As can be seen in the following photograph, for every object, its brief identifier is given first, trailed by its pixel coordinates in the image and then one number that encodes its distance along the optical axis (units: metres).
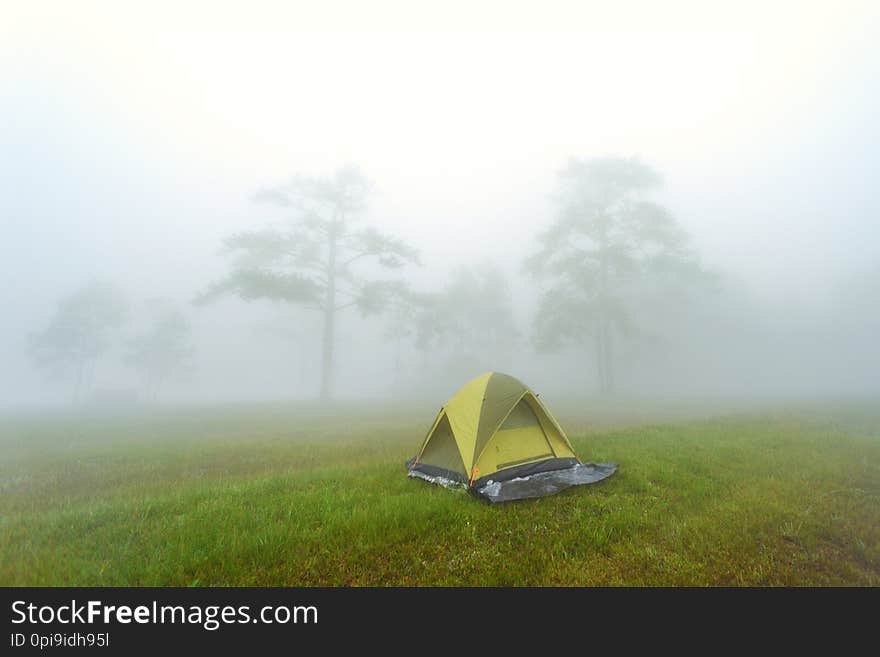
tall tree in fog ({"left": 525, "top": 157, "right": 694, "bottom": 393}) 28.83
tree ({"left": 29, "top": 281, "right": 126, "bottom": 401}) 39.81
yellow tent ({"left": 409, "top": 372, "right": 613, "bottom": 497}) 6.66
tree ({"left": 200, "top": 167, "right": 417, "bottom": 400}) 22.98
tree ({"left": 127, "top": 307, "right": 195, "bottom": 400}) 48.03
